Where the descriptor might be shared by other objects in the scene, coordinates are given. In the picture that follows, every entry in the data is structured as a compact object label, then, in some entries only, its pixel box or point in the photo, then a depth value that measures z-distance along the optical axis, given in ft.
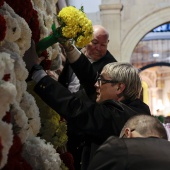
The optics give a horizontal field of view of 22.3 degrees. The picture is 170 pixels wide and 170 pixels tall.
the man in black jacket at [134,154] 4.35
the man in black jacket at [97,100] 5.92
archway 23.73
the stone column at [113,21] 23.15
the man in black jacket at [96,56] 8.80
